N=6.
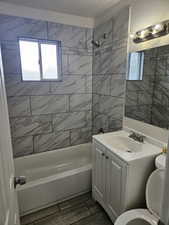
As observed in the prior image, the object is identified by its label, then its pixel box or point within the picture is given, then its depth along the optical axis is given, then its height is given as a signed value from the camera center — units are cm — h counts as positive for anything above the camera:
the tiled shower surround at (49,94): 214 -16
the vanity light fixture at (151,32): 141 +53
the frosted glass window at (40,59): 228 +40
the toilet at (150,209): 127 -110
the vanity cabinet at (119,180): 136 -96
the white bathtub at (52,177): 181 -136
